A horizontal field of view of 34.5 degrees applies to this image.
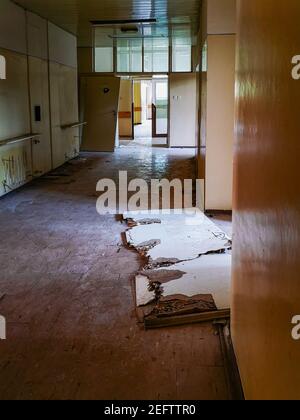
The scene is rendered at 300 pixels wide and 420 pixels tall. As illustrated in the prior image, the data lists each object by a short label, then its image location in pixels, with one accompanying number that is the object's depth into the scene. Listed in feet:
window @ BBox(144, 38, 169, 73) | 45.42
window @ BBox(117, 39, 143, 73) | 45.44
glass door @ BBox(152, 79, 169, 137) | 53.25
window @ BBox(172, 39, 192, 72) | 45.11
